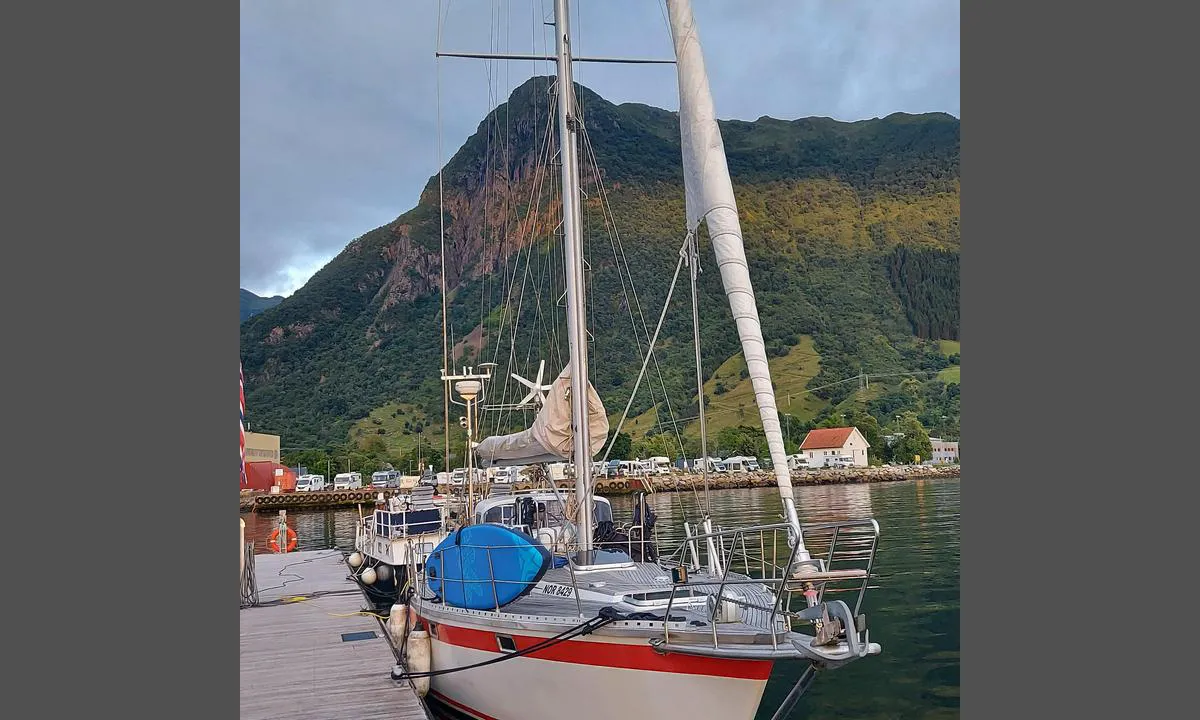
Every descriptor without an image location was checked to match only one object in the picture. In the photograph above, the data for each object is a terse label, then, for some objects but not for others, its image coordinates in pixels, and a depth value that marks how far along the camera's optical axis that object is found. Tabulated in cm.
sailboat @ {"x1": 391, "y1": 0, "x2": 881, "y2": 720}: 762
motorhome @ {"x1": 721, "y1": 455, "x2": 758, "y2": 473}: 9019
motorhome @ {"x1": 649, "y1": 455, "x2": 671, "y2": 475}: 8544
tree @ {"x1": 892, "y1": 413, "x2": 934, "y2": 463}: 9331
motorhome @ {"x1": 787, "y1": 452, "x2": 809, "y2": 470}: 9199
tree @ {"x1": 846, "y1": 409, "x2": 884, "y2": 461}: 9719
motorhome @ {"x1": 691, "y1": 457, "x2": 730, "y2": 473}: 9038
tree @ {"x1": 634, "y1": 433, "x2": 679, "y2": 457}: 8912
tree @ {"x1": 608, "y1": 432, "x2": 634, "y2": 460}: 9138
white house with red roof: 9194
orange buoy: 3538
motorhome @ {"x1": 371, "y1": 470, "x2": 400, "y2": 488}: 8309
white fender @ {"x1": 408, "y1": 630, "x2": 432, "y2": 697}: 1123
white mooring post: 3089
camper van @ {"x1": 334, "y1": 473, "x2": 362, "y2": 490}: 8788
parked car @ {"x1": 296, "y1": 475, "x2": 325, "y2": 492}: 8746
